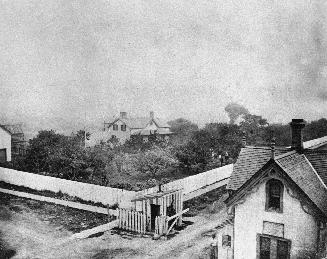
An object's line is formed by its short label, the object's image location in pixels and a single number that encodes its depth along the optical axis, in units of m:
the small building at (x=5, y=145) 35.22
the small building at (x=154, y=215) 18.72
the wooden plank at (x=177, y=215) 18.91
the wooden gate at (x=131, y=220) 19.19
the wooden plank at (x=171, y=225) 18.74
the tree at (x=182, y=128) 58.84
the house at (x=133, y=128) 52.66
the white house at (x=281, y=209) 12.18
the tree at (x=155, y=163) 32.91
